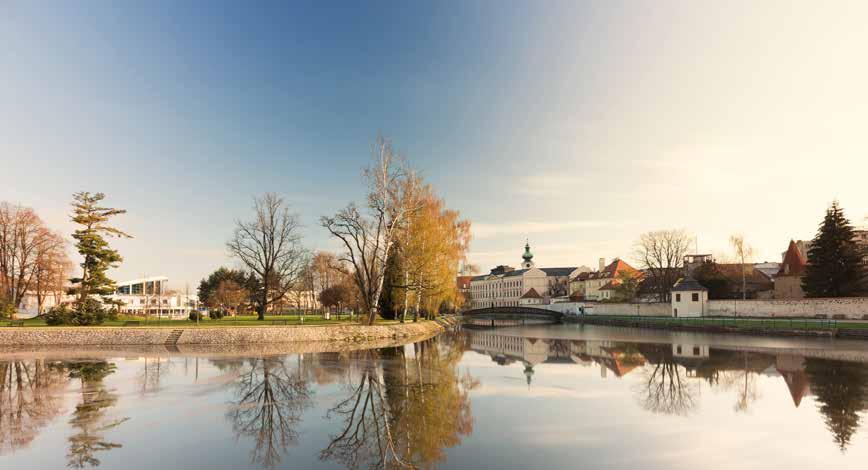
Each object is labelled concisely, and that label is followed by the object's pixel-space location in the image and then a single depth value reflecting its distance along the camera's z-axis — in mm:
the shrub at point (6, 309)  36500
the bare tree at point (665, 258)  72688
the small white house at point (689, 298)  56562
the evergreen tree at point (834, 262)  45531
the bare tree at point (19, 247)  44906
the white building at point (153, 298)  66906
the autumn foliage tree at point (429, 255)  37812
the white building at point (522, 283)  117938
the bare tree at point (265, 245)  49031
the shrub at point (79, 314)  33312
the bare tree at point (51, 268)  46594
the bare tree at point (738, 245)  72250
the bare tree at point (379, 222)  35531
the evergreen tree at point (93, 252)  35188
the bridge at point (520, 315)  76288
